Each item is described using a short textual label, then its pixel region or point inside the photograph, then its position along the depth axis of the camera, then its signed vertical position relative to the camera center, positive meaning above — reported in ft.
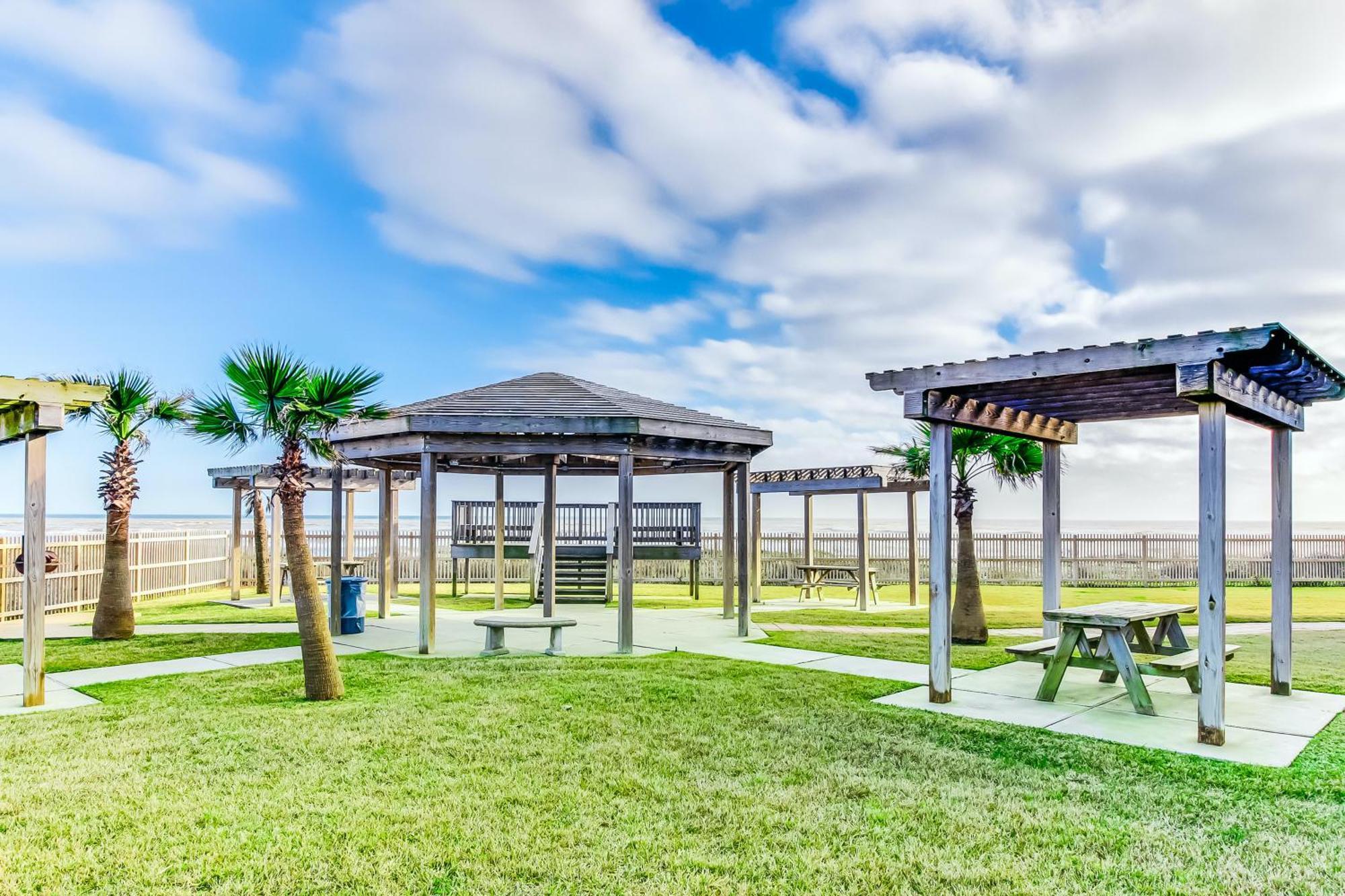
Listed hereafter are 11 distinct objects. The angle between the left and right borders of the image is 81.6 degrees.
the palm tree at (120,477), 34.81 +0.31
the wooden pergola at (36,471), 22.43 +0.35
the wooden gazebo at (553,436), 31.45 +2.08
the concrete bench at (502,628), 29.73 -5.61
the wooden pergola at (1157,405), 18.38 +2.51
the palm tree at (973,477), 34.76 +0.43
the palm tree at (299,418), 22.34 +2.02
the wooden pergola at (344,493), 44.01 -0.57
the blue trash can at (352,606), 37.01 -5.81
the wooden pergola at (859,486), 51.34 -0.06
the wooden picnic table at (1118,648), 20.85 -4.80
